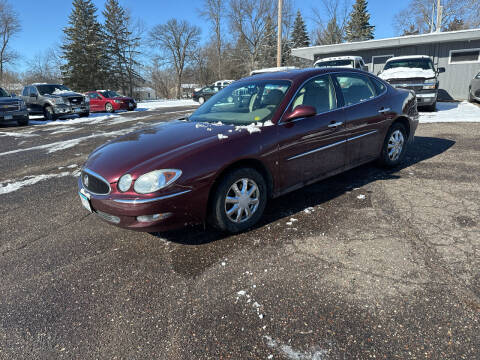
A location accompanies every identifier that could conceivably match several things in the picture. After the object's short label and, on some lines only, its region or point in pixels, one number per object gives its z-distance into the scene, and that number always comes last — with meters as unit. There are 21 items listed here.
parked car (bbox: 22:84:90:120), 14.91
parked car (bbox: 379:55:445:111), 10.77
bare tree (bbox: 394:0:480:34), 35.94
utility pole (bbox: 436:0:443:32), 27.78
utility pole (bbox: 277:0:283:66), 20.23
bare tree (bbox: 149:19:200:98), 49.36
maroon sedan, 2.72
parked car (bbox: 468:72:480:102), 13.71
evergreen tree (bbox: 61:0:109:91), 39.97
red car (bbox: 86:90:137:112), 19.45
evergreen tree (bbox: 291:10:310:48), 59.13
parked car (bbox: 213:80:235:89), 27.34
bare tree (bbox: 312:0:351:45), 45.90
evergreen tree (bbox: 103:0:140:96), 42.44
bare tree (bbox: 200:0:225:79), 45.61
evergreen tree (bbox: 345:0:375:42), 51.40
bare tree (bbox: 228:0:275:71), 42.53
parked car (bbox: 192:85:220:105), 26.36
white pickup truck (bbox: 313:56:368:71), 12.94
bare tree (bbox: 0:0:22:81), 44.31
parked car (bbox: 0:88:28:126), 12.53
